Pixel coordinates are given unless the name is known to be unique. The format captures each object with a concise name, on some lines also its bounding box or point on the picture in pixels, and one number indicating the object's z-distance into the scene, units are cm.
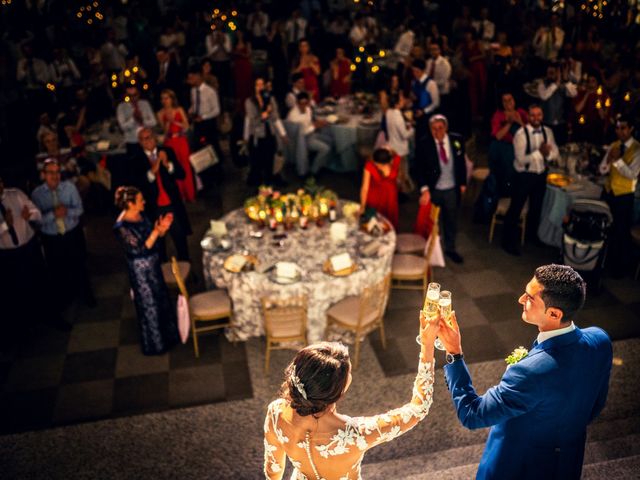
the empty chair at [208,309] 548
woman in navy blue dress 503
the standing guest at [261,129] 791
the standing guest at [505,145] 680
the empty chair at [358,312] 525
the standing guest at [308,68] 968
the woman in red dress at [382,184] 635
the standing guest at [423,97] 834
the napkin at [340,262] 531
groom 236
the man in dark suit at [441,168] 629
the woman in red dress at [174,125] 756
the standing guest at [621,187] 587
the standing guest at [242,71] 1087
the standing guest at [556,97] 855
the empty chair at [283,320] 516
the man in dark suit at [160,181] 614
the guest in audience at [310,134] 847
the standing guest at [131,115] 768
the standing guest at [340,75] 988
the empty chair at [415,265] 598
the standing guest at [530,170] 632
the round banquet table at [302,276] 534
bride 220
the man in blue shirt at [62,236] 570
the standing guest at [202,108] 830
